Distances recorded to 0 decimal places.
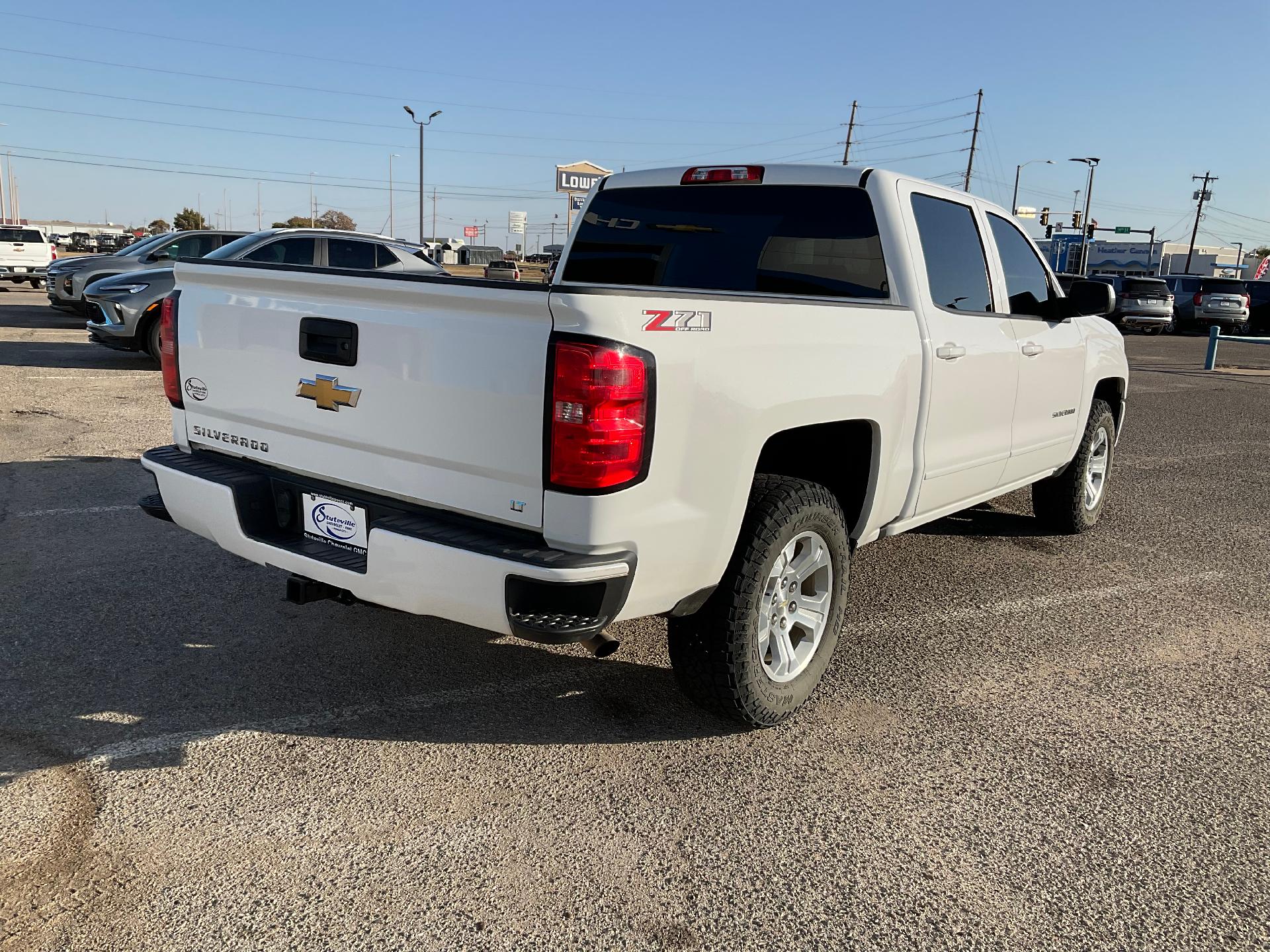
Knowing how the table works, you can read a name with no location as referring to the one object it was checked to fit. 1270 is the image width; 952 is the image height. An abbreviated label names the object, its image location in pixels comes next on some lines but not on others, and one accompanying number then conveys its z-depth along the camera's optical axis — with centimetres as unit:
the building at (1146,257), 9300
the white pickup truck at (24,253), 2572
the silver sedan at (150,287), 1128
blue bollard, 1934
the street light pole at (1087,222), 5156
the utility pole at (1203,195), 9100
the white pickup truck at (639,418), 267
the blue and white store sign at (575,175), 8206
